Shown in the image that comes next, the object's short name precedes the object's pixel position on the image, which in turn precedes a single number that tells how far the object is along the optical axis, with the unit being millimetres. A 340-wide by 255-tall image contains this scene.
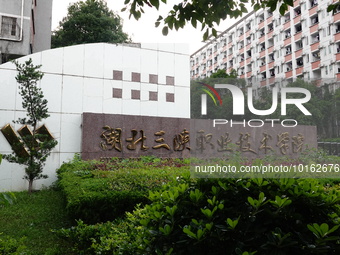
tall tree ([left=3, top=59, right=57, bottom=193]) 7742
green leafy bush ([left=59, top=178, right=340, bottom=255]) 1825
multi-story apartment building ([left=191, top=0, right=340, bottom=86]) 27641
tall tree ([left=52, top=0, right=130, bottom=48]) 20016
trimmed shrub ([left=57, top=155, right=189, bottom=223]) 4750
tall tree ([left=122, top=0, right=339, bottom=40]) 3191
